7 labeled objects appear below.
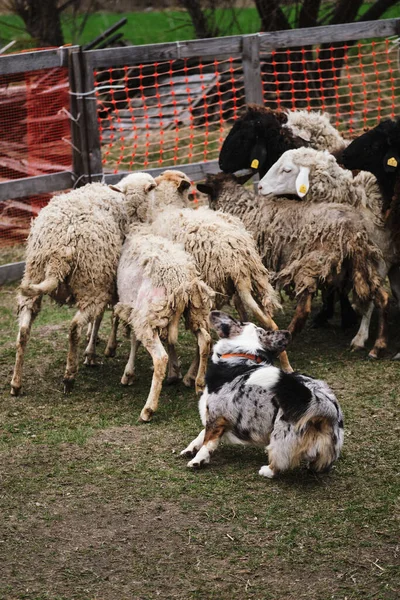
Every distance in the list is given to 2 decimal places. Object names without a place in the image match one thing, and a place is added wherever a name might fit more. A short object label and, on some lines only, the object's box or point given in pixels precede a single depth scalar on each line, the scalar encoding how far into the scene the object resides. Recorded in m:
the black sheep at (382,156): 12.73
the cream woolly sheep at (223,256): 11.47
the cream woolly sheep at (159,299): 10.65
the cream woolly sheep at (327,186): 12.99
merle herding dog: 8.44
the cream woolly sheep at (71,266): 11.28
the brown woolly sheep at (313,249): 12.51
